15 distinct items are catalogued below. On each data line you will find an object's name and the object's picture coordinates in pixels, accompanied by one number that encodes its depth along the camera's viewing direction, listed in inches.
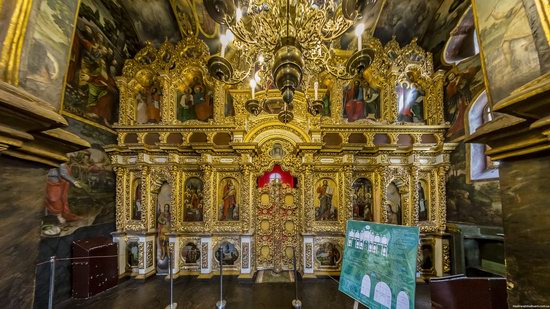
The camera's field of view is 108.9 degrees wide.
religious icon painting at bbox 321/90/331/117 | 246.7
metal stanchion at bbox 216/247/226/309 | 154.3
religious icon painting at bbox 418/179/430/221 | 228.4
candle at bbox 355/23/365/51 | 91.3
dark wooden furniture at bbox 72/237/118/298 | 176.7
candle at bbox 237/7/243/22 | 97.1
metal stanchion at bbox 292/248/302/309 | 157.4
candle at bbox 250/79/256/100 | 125.1
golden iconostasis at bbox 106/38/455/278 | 224.2
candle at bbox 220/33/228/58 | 95.2
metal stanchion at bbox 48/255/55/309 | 93.1
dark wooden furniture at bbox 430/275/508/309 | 115.7
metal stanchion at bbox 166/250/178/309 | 137.0
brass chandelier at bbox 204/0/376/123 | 86.9
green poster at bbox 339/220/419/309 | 69.3
